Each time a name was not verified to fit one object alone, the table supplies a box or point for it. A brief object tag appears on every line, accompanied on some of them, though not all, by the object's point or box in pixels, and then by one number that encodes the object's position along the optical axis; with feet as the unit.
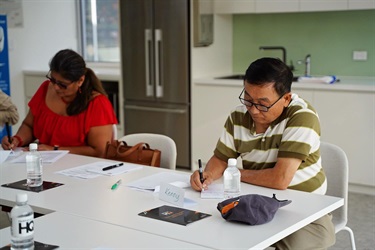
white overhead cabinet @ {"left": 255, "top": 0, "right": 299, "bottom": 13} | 17.48
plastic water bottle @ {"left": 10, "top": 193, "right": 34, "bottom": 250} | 6.16
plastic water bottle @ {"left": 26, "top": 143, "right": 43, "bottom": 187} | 9.11
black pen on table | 9.88
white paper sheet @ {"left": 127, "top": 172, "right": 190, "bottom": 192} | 8.83
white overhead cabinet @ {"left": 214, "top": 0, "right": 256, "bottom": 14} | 18.22
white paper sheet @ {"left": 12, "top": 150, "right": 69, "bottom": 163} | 10.69
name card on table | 7.91
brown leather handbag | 10.55
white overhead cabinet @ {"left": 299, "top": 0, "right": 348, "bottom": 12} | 16.69
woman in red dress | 11.75
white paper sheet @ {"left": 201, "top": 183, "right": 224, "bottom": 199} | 8.27
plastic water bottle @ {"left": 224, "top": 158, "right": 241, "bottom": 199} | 8.38
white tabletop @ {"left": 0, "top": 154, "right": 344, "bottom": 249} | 6.81
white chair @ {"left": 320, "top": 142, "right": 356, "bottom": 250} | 9.55
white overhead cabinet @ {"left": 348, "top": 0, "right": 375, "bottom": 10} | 16.19
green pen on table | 8.78
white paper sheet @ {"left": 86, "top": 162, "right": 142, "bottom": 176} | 9.70
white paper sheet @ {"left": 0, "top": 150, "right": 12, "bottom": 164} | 10.61
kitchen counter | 15.92
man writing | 8.59
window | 23.65
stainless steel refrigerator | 18.43
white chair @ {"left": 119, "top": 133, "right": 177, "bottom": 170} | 10.98
